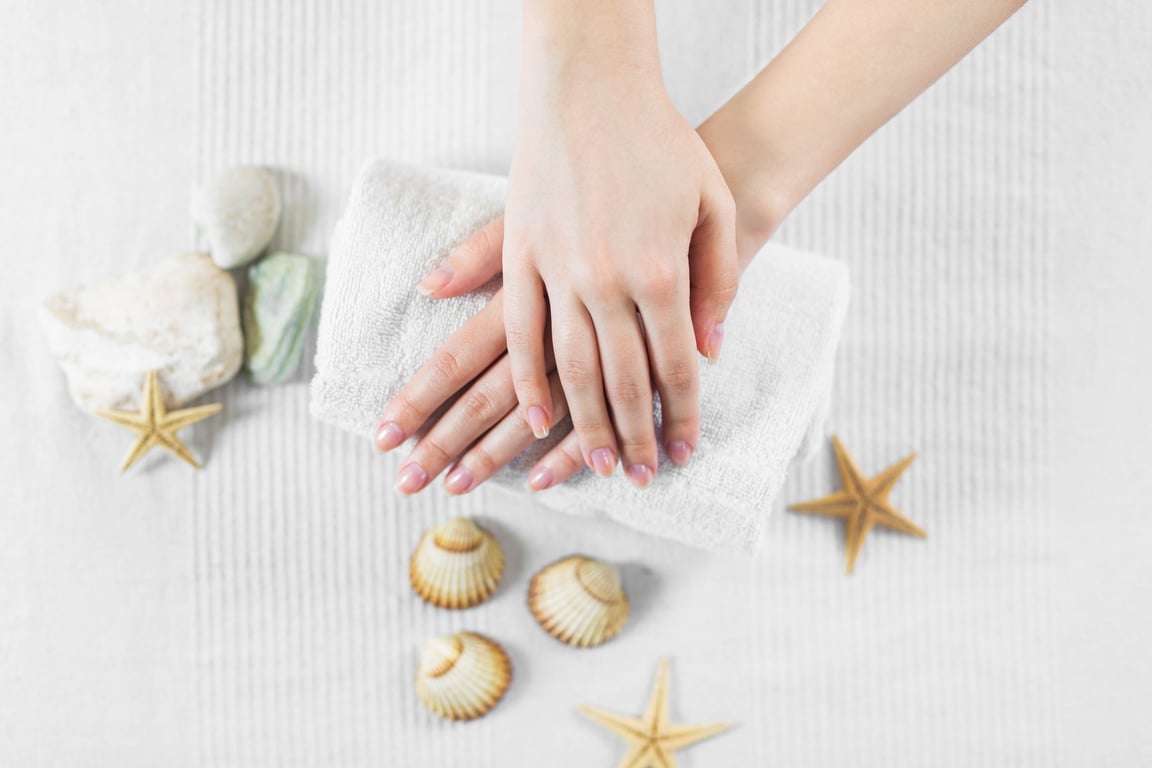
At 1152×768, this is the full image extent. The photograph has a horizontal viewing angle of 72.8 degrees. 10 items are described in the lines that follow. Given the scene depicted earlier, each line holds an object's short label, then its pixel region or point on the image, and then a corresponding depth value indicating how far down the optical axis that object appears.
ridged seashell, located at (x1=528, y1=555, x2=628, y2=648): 0.72
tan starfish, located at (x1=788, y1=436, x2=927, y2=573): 0.74
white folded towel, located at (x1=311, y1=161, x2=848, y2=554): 0.56
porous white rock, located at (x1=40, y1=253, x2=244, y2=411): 0.69
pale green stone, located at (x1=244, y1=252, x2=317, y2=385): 0.71
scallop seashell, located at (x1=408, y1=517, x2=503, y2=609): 0.72
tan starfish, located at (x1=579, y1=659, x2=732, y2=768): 0.73
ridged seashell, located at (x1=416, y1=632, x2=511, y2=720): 0.72
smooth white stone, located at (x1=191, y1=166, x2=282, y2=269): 0.70
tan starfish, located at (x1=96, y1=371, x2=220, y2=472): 0.69
